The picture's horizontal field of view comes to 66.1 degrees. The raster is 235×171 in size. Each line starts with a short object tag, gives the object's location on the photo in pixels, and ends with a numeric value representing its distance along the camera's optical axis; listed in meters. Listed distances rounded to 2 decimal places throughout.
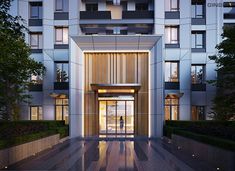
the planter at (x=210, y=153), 6.39
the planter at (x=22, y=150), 7.42
